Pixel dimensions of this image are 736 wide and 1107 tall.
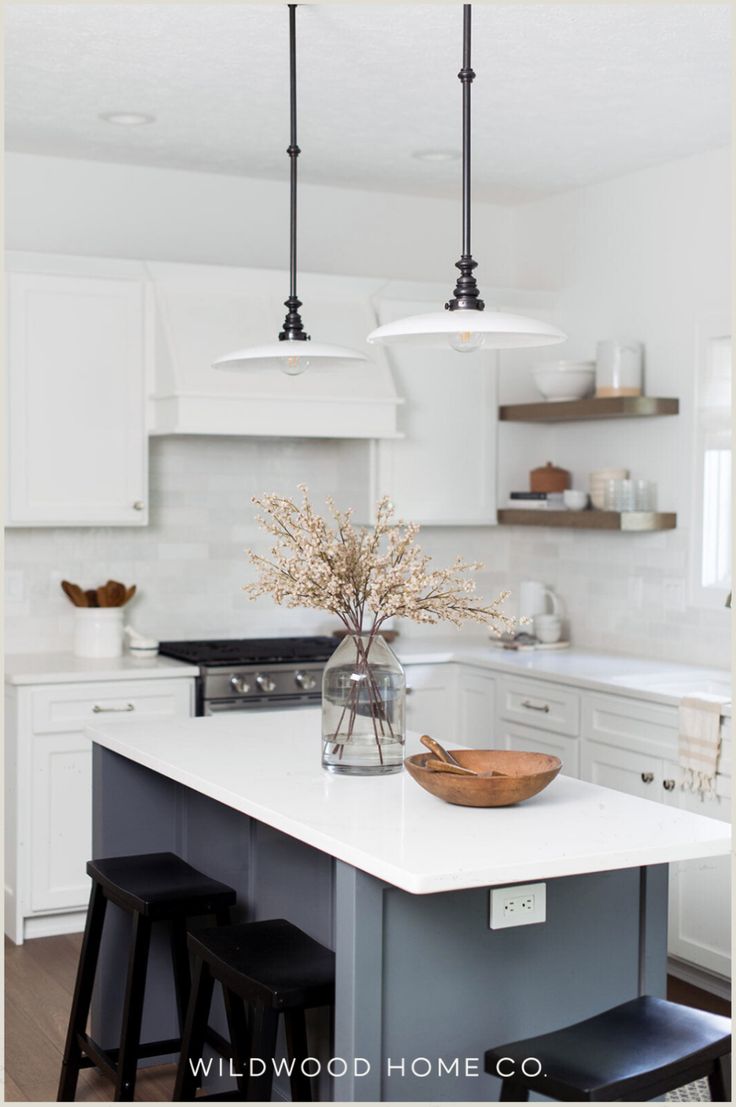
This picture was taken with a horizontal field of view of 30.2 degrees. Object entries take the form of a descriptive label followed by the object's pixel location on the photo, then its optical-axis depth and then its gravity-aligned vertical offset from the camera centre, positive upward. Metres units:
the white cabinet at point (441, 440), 5.91 +0.21
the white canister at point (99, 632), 5.45 -0.59
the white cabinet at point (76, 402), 5.22 +0.32
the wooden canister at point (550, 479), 6.06 +0.04
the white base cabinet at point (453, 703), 5.64 -0.90
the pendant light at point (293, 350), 3.47 +0.35
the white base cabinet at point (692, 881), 4.43 -1.30
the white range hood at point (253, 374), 5.36 +0.48
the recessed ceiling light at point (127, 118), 4.84 +1.31
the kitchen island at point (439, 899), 2.51 -0.85
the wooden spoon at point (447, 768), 2.96 -0.61
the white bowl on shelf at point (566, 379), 5.81 +0.47
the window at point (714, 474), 5.29 +0.06
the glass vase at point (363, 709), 3.20 -0.52
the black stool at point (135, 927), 3.27 -1.11
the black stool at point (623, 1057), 2.28 -0.98
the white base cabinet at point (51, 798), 5.01 -1.16
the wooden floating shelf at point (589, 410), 5.43 +0.33
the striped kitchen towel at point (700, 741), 4.39 -0.81
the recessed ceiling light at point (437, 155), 5.36 +1.32
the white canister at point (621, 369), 5.62 +0.50
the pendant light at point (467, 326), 2.84 +0.34
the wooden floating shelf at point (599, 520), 5.44 -0.13
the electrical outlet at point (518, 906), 2.65 -0.81
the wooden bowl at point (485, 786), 2.84 -0.62
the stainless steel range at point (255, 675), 5.25 -0.74
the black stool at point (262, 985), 2.69 -1.00
